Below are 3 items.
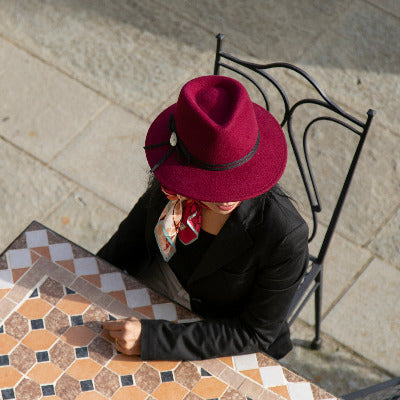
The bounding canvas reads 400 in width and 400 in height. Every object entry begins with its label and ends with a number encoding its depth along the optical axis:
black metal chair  3.14
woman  2.87
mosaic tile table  2.95
